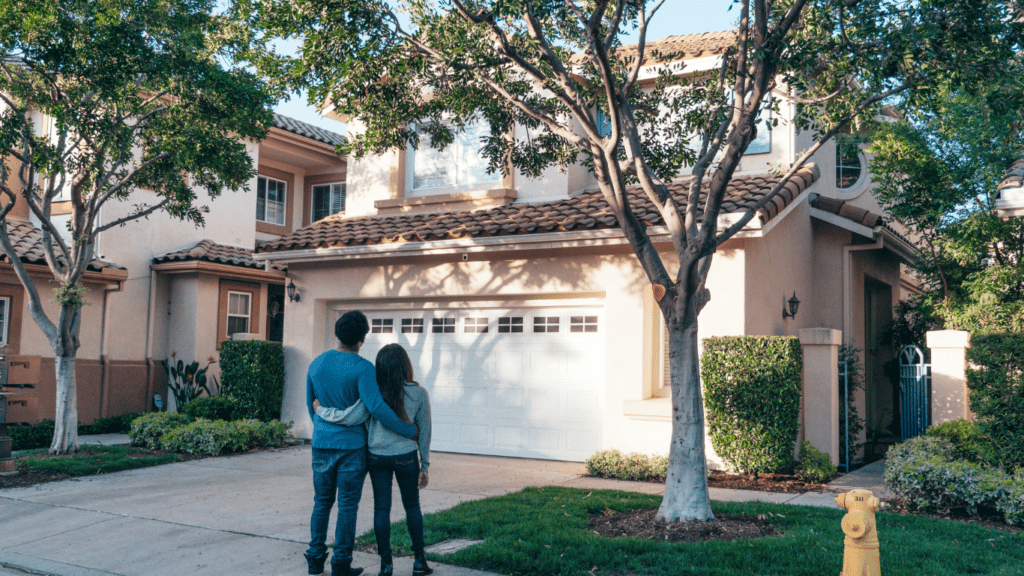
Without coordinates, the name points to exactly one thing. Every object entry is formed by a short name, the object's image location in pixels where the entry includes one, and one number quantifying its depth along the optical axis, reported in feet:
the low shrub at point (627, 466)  32.50
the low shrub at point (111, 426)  50.52
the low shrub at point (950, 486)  24.25
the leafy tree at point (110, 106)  32.94
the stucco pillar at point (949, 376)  32.81
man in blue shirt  17.39
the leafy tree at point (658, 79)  23.08
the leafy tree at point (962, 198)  35.24
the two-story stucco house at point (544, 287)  35.53
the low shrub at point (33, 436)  44.24
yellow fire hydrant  15.25
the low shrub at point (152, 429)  40.16
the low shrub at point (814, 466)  31.53
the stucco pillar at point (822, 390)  33.55
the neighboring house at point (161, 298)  51.67
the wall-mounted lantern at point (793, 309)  37.88
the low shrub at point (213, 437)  38.52
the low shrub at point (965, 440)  28.27
